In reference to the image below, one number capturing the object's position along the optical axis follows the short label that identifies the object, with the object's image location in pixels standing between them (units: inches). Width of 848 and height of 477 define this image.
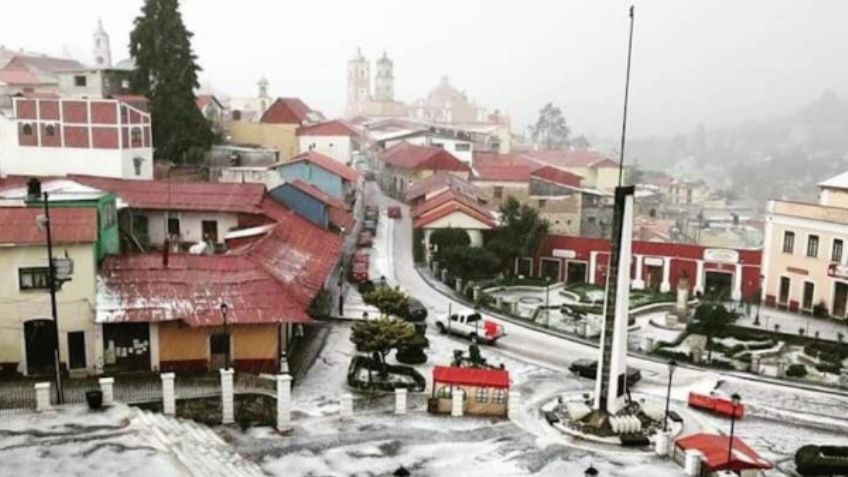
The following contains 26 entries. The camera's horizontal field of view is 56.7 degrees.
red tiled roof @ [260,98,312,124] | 2709.2
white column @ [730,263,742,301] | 1695.4
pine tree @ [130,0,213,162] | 2001.7
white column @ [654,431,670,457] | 842.8
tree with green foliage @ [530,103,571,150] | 5748.0
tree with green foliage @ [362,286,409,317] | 1179.3
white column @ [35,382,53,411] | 824.3
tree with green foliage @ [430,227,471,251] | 1770.4
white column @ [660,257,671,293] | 1745.1
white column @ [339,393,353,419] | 902.4
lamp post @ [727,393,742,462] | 771.0
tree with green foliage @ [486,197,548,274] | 1759.4
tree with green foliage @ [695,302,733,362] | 1285.7
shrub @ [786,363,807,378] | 1162.6
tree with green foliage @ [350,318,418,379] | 1002.1
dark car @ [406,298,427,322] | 1333.7
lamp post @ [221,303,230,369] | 952.3
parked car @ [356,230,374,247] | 1905.8
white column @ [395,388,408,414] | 924.6
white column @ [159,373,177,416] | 856.9
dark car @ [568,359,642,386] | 1097.7
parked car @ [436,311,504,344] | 1259.8
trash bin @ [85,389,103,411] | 835.4
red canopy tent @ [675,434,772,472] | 758.5
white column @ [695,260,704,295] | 1726.1
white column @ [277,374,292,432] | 855.1
